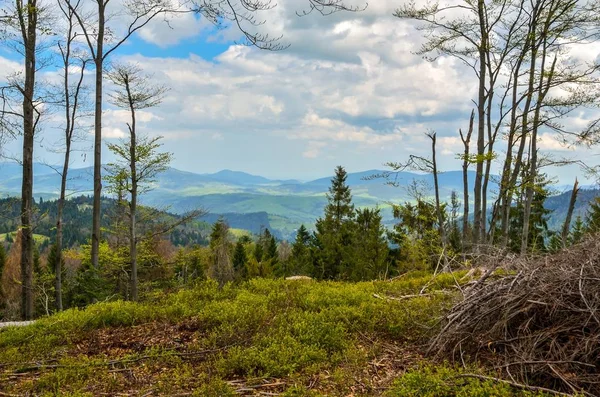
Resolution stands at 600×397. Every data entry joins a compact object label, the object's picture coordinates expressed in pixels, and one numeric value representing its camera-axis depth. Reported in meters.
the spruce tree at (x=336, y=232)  33.50
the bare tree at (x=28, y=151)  12.98
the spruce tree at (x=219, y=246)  39.76
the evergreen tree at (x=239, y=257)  46.16
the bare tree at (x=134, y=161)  15.76
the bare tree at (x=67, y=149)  15.44
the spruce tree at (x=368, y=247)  30.20
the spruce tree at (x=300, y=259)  33.62
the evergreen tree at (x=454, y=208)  16.20
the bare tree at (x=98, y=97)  14.42
